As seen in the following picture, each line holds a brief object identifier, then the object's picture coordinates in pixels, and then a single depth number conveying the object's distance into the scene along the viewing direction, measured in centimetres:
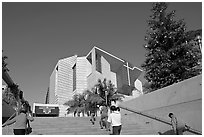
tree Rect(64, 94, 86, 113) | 3691
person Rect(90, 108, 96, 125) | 1073
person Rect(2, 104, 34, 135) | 549
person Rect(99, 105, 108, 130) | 934
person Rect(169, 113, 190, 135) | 674
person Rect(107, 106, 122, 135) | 609
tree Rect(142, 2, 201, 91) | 1175
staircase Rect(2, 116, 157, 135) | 843
